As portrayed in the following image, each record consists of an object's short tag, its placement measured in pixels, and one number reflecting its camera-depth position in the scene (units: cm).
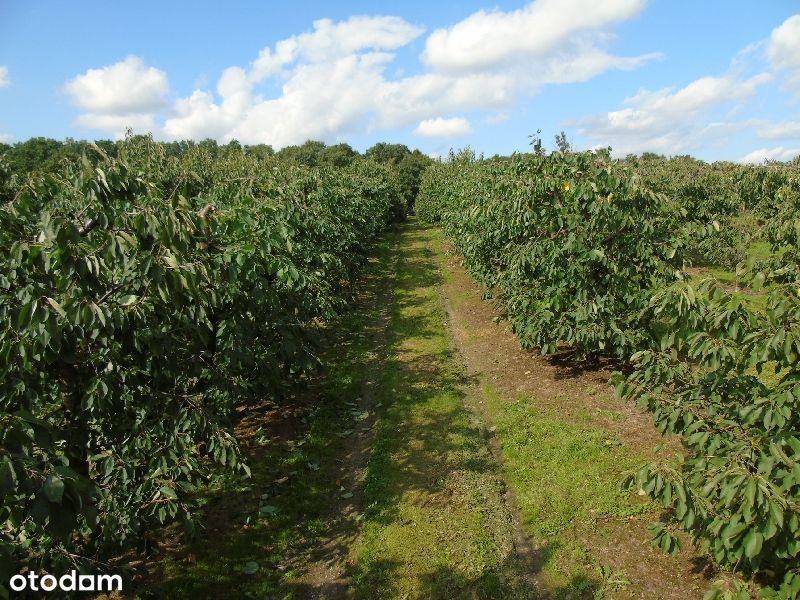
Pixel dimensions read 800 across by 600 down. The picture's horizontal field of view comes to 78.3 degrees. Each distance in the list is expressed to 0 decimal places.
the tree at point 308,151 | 7912
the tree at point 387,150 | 9740
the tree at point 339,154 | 7653
